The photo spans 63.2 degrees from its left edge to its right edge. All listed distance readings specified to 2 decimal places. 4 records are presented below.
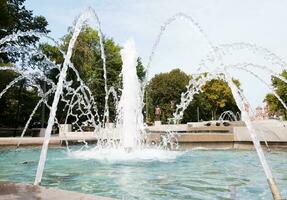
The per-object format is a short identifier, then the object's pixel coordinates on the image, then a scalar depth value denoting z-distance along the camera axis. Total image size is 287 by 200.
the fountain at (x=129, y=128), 6.80
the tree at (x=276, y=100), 27.53
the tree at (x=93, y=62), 21.45
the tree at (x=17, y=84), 17.26
